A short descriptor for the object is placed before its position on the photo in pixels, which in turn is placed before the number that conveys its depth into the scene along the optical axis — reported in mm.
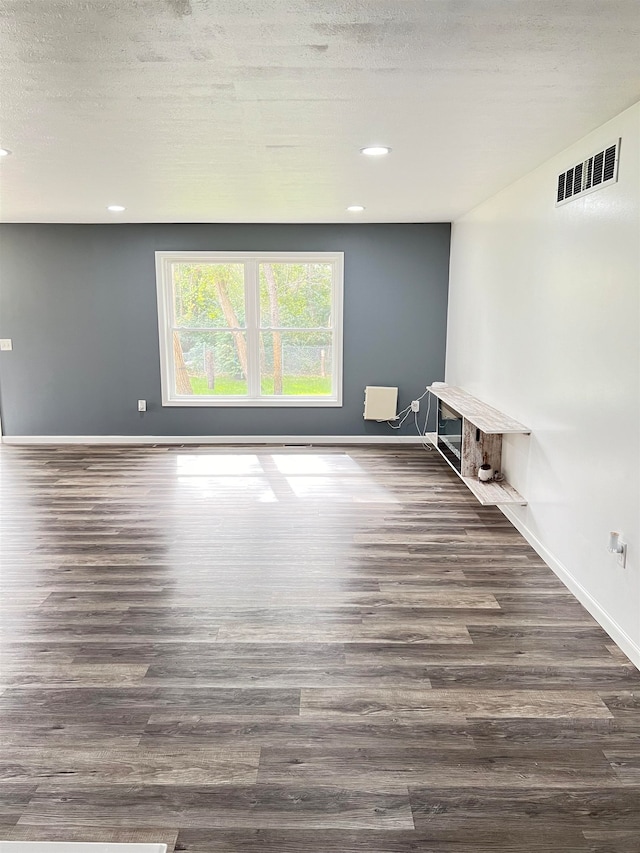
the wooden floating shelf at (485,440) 4047
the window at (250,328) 6477
